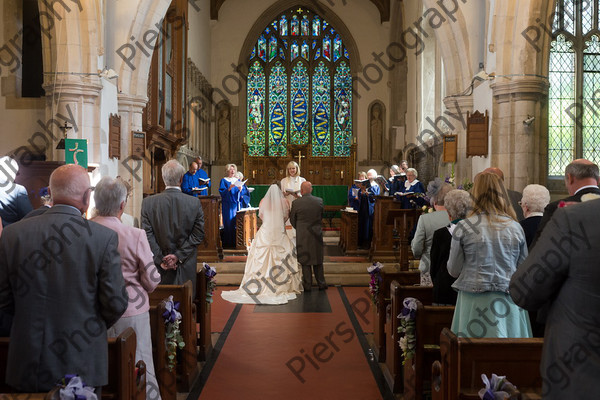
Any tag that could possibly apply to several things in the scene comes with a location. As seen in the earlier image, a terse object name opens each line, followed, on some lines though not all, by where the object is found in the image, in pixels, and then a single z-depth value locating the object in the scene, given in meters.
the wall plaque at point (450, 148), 10.84
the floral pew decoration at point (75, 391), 2.17
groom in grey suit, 8.91
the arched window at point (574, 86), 10.60
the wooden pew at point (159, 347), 4.11
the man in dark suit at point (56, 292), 2.53
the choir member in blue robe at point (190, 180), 12.21
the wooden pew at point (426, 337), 4.02
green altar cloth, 17.94
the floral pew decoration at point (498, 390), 2.54
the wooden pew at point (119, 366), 2.81
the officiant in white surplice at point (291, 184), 10.95
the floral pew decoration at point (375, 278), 5.69
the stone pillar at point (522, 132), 8.61
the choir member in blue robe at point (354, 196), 12.44
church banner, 8.16
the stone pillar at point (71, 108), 9.21
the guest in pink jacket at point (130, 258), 3.30
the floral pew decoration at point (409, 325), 4.02
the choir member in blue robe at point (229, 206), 11.55
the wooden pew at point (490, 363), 2.90
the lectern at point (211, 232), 10.31
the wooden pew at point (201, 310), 5.56
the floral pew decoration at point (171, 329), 4.17
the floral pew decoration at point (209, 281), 5.71
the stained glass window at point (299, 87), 21.72
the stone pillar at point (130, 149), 10.65
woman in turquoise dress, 3.42
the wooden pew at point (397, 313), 4.64
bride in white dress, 8.70
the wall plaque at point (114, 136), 10.03
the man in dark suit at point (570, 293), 2.07
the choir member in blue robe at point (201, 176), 12.45
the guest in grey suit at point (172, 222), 4.99
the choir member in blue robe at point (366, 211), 12.09
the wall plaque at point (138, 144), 10.80
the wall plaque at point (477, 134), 9.23
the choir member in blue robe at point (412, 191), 10.63
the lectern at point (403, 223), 7.71
